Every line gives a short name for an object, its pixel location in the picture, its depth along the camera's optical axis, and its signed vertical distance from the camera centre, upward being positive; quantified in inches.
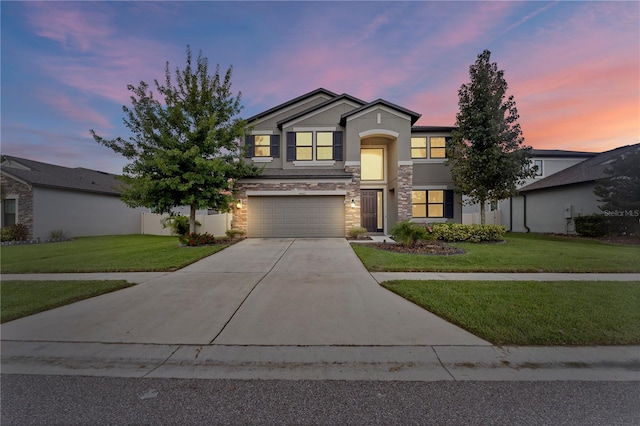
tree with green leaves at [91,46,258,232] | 455.2 +119.9
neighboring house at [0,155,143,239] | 651.5 +29.0
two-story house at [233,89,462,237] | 578.2 +98.5
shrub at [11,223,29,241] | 620.7 -43.9
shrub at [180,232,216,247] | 482.3 -47.9
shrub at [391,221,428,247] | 421.1 -30.1
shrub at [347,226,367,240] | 550.3 -37.6
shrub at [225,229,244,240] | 553.4 -41.0
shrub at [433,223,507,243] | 512.4 -36.5
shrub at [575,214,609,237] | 561.6 -23.6
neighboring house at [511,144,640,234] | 634.2 +40.0
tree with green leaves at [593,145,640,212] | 504.4 +55.0
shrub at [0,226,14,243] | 612.1 -48.7
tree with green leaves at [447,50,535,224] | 539.5 +150.7
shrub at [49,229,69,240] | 665.6 -55.3
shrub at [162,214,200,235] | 570.6 -23.3
